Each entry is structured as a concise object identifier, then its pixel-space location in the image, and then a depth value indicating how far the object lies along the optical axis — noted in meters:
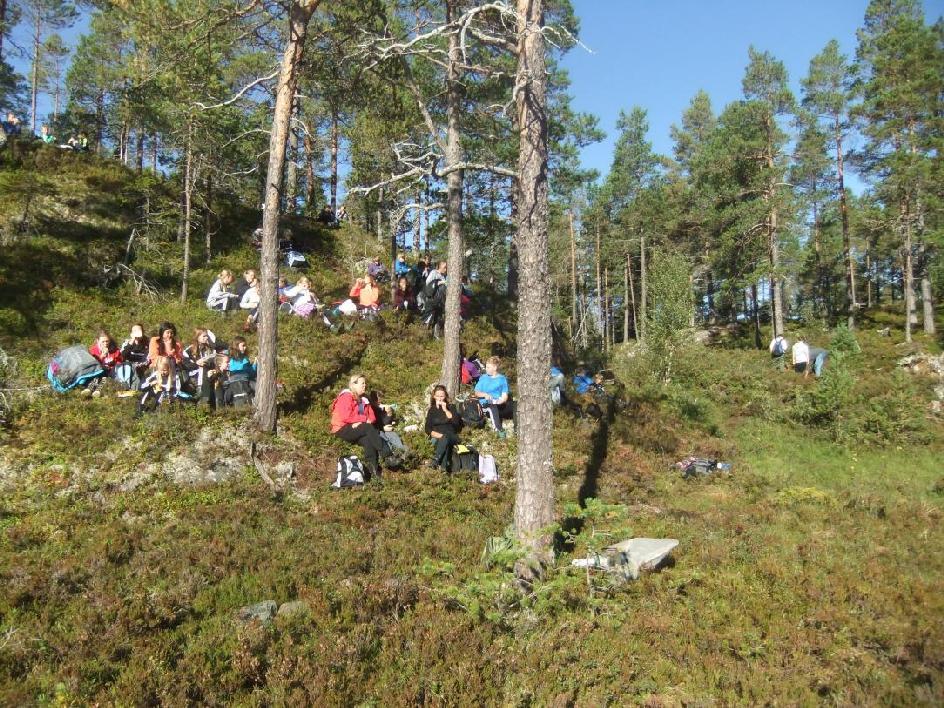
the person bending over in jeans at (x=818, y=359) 18.88
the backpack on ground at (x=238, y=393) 10.62
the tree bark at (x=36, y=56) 33.69
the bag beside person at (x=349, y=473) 8.93
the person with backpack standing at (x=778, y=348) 22.41
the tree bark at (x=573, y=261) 35.58
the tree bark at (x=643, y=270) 35.12
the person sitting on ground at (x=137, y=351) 10.88
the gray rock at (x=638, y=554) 6.66
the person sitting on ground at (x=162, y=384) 10.09
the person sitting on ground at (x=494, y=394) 11.80
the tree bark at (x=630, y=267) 38.53
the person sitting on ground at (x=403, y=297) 15.72
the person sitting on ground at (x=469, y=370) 12.95
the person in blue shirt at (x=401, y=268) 16.16
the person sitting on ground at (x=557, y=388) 13.45
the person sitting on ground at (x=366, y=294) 15.10
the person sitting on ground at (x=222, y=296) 14.63
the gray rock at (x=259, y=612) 5.36
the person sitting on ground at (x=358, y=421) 9.54
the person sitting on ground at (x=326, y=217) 22.86
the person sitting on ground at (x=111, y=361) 10.63
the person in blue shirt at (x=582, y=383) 15.31
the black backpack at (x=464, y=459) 10.05
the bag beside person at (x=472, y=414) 11.62
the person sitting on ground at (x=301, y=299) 14.67
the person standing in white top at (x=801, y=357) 19.97
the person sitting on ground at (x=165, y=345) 10.58
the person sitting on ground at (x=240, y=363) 10.99
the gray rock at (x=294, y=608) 5.43
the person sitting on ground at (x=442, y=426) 10.05
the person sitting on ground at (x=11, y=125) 18.75
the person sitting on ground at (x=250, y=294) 14.60
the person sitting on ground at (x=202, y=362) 10.54
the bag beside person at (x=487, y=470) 9.85
